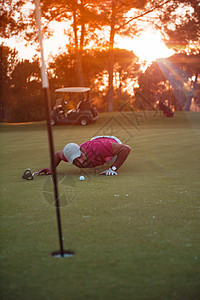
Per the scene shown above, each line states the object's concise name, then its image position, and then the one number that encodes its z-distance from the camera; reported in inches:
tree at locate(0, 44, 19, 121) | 1614.2
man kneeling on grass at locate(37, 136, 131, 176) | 286.8
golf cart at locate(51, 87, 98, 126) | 1141.1
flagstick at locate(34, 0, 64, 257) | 122.3
